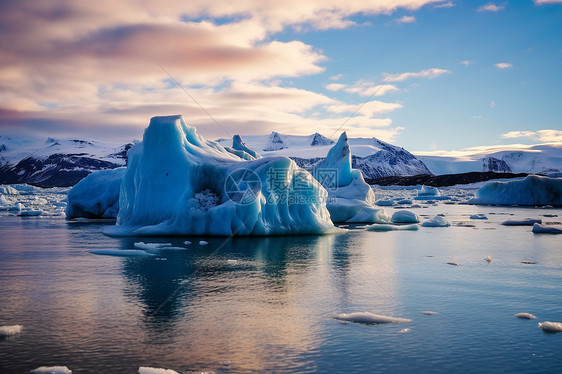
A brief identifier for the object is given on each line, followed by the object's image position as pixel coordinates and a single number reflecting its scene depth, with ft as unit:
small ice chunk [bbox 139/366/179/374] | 13.79
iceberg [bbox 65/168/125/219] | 82.64
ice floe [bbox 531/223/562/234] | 55.98
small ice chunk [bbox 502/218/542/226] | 68.39
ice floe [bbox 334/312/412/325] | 19.67
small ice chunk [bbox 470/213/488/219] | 80.90
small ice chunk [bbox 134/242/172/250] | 41.86
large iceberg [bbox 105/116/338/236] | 50.80
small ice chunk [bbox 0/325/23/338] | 17.72
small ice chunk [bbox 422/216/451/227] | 66.44
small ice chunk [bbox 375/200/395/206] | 126.11
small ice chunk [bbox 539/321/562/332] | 18.56
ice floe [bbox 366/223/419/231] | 61.98
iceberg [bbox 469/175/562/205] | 123.44
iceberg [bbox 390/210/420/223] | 74.49
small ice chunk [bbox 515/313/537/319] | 20.18
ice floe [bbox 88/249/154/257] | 37.68
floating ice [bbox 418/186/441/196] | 187.83
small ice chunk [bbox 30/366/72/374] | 13.96
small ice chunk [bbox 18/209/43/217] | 95.55
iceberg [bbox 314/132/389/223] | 75.46
